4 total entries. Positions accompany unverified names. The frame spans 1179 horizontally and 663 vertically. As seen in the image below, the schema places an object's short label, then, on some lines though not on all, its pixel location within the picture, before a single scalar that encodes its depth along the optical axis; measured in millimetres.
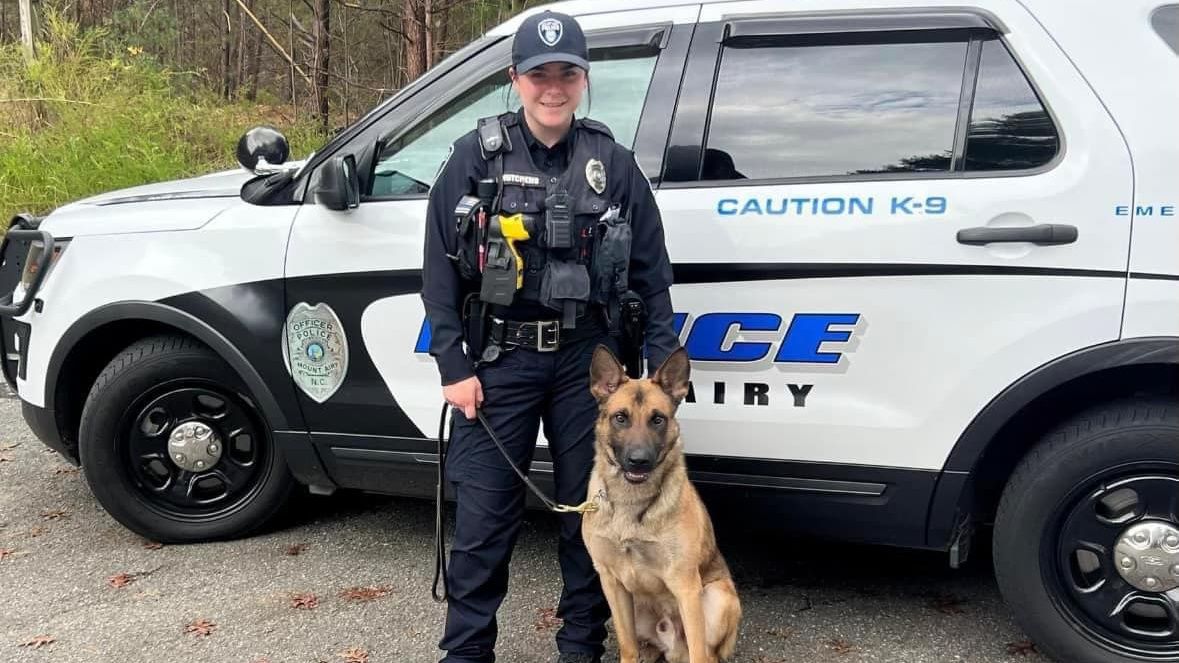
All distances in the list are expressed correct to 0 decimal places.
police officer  2527
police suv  2609
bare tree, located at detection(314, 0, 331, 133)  9797
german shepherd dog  2596
